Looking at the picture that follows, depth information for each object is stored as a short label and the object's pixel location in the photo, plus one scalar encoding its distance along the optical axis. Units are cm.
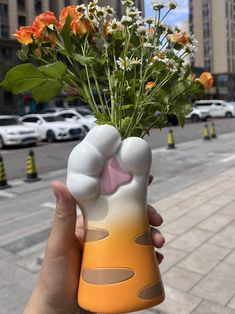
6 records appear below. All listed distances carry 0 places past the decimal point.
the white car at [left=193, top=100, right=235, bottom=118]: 2408
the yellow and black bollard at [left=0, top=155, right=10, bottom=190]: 619
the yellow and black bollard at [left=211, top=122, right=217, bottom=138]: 1209
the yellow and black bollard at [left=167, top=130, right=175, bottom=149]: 998
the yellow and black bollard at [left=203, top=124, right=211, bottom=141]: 1152
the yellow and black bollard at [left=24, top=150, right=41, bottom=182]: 660
